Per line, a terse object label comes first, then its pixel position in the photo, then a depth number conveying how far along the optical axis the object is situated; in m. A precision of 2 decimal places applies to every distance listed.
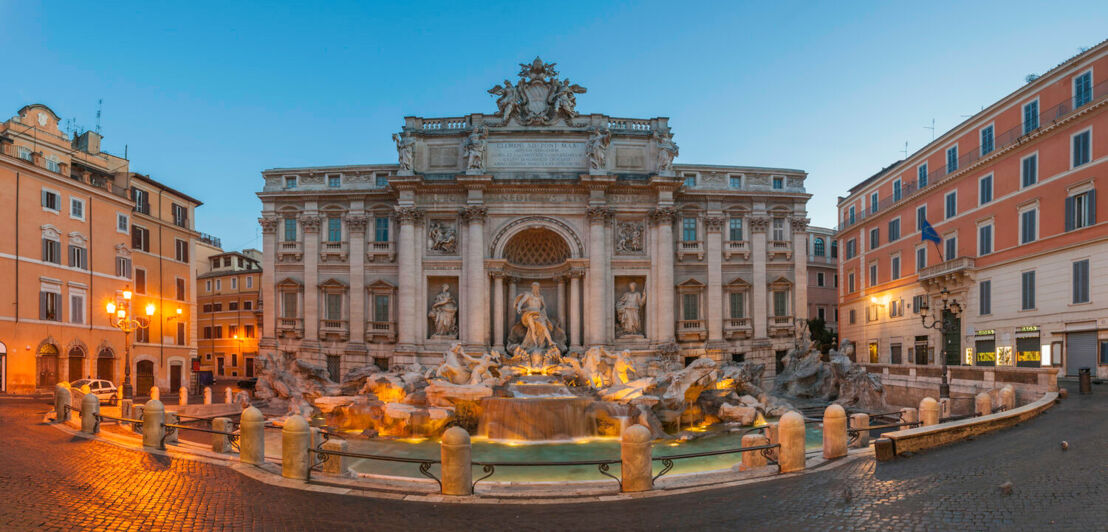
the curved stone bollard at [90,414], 15.96
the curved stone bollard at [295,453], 10.95
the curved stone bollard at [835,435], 12.04
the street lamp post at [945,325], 21.52
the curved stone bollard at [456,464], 9.94
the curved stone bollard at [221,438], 13.51
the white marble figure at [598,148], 32.31
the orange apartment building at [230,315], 53.53
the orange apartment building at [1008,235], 25.47
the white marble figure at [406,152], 32.56
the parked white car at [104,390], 26.25
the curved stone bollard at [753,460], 12.14
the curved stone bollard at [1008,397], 17.75
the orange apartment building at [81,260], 29.16
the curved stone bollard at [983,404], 15.92
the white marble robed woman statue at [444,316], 32.62
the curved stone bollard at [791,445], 11.12
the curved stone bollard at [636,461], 10.10
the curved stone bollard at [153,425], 14.05
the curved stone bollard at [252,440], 12.07
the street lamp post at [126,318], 22.00
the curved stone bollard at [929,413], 14.45
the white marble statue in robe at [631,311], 32.75
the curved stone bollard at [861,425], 13.62
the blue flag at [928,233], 32.29
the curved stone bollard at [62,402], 18.09
